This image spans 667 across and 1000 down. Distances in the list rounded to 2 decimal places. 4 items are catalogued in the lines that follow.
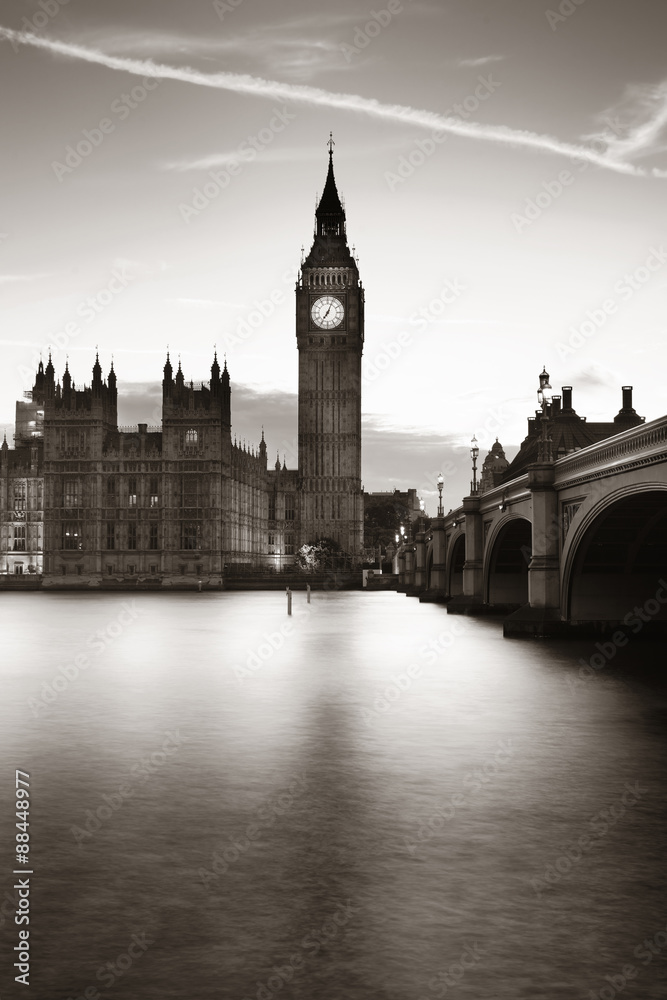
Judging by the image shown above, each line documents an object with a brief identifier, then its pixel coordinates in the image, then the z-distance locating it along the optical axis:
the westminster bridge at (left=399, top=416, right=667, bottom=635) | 27.61
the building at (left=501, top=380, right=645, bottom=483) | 80.96
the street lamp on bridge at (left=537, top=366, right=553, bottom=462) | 33.69
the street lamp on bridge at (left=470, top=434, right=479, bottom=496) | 56.91
